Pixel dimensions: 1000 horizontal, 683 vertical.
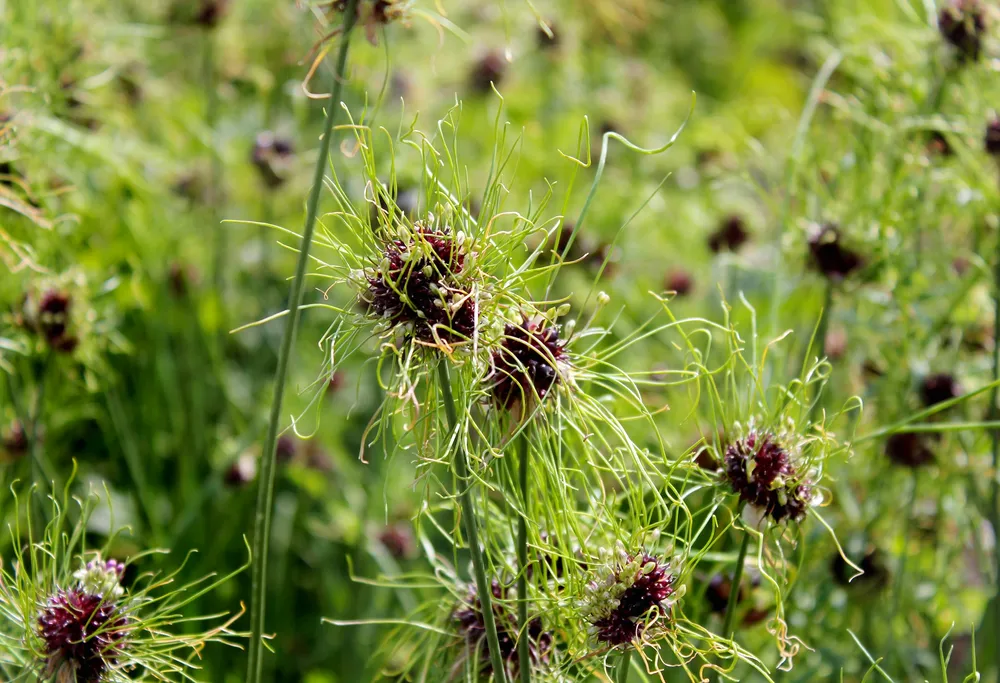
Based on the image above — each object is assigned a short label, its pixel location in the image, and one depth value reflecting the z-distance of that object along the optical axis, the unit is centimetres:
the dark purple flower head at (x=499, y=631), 73
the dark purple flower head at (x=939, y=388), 87
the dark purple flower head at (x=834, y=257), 86
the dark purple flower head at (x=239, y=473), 94
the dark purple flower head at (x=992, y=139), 86
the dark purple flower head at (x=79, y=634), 71
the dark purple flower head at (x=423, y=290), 70
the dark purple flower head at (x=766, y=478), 72
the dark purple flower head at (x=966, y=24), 87
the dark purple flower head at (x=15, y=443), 87
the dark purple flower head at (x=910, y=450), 88
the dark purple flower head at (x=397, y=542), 102
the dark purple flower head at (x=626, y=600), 71
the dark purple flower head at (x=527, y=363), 71
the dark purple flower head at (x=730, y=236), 117
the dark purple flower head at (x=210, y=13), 107
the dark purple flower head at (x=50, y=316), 83
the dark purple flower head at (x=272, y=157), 107
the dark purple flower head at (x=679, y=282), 115
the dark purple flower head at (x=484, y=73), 136
